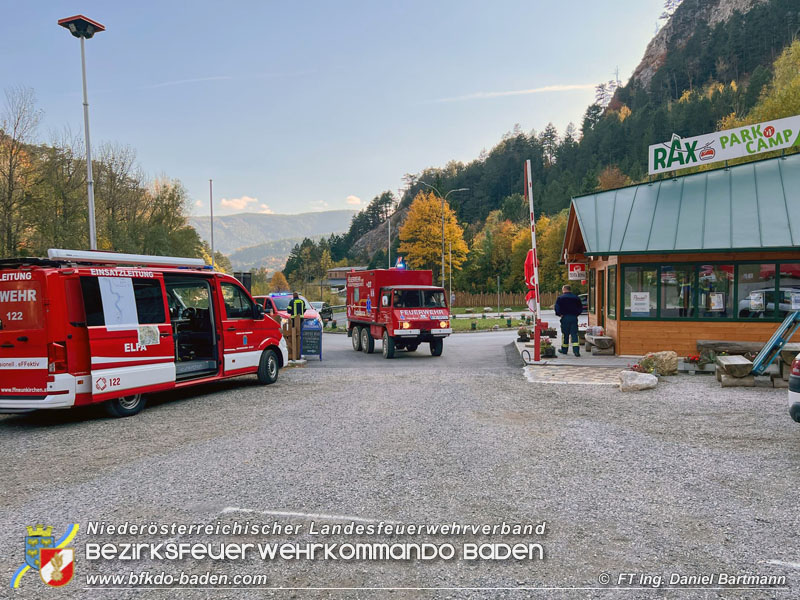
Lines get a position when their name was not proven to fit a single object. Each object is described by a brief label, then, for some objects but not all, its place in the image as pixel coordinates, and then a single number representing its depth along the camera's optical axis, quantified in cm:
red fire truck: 1672
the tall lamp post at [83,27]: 1593
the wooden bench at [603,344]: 1513
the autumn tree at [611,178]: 9204
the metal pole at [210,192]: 5086
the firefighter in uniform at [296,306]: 1731
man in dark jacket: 1490
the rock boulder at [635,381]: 1051
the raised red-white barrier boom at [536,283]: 1384
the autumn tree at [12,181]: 2500
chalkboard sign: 1642
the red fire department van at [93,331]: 780
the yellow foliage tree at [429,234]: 5038
